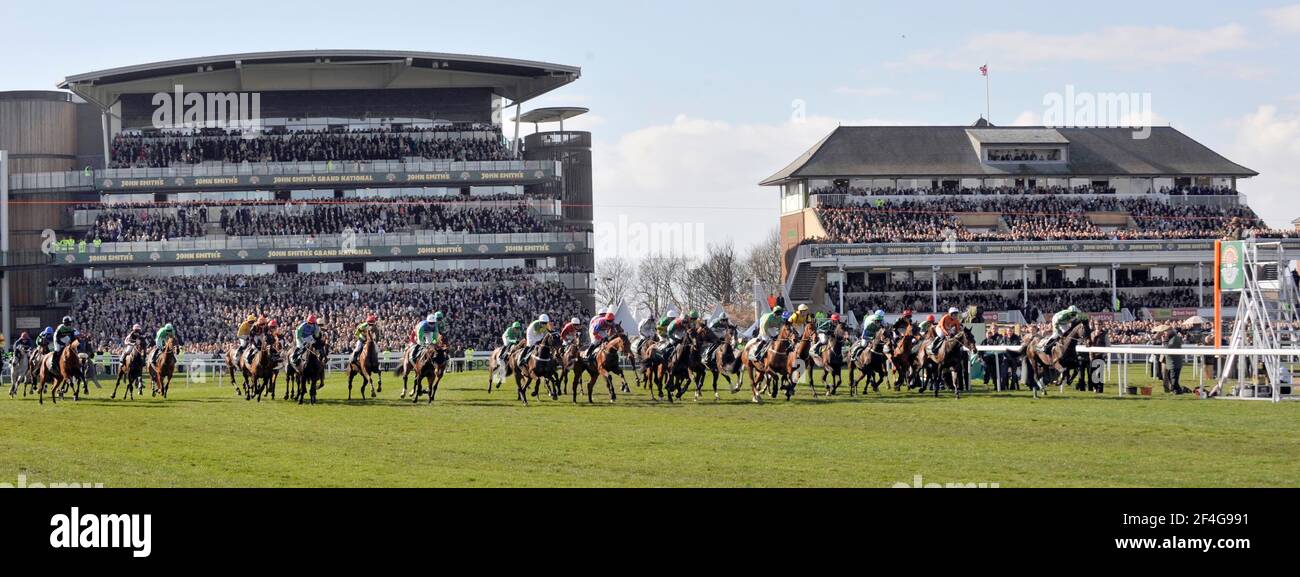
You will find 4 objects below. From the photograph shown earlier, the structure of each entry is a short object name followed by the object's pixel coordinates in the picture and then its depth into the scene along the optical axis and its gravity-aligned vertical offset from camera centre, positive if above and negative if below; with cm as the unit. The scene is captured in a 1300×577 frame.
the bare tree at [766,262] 9181 +117
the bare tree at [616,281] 9764 +12
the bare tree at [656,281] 9762 +9
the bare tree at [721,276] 9138 +33
